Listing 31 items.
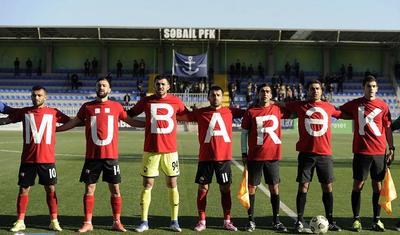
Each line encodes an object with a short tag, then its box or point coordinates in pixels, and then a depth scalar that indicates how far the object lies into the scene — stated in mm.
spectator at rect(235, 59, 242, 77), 39875
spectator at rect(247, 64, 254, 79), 40078
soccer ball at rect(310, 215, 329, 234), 5828
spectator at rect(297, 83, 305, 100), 34631
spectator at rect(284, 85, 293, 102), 33003
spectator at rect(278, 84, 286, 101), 33219
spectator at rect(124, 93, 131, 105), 34656
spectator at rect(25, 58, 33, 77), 39875
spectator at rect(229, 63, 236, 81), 40125
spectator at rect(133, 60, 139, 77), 39844
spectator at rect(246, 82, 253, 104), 35469
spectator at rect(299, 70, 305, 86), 38469
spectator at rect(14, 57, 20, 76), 39812
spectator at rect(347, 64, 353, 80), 40438
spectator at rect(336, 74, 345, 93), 38625
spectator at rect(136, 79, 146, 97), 36862
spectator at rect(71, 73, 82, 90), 38531
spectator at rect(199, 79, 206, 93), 35562
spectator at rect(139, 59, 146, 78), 39719
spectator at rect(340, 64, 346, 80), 40344
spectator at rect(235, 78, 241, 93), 38109
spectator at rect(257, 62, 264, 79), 40219
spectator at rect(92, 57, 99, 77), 39969
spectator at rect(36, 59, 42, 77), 40266
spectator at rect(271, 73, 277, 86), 37094
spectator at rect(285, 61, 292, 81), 40312
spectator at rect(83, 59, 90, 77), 40000
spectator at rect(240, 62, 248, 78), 40344
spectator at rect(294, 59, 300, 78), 40438
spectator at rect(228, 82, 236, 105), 36000
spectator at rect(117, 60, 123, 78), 39594
